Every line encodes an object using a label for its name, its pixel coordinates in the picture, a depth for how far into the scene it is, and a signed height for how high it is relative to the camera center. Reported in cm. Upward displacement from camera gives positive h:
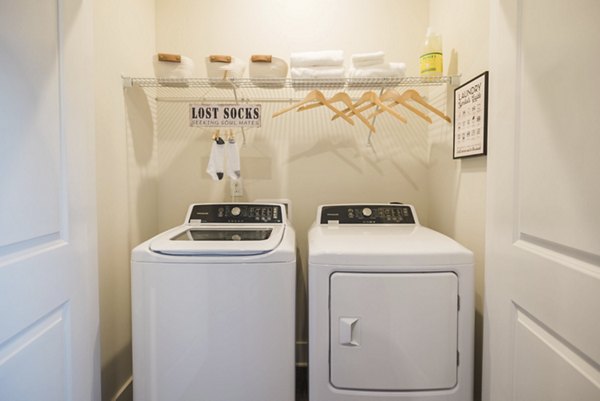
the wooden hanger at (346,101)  174 +49
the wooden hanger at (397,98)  171 +50
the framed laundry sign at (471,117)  138 +34
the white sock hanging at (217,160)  176 +16
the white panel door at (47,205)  75 -5
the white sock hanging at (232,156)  176 +18
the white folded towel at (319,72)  170 +64
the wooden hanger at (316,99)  172 +50
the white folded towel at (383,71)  168 +64
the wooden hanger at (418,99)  167 +49
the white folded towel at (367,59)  168 +71
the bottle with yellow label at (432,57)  172 +73
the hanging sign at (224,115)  172 +41
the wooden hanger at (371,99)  171 +50
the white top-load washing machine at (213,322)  121 -54
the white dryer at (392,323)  119 -53
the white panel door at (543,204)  67 -4
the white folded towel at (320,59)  169 +71
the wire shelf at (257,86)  172 +61
